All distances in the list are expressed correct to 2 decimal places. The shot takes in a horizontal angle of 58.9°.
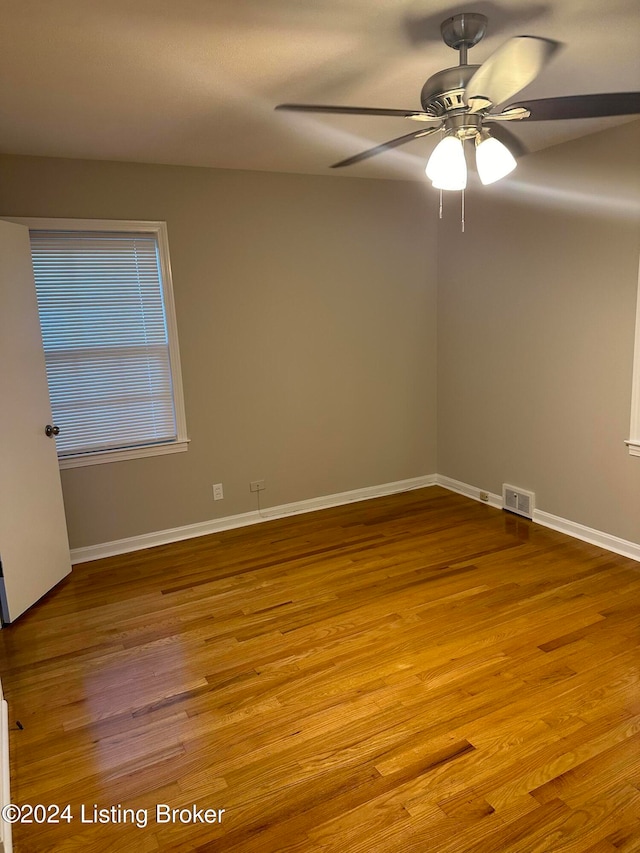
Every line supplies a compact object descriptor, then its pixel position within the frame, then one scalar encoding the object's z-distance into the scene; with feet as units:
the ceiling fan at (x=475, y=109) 5.60
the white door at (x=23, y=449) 9.70
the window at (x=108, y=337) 11.23
